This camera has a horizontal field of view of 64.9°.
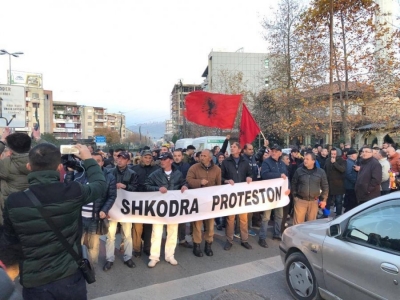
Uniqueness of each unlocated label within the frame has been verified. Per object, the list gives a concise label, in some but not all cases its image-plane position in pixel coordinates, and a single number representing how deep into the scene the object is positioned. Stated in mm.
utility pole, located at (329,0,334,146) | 13797
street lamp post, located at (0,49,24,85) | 18422
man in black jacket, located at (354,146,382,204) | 6410
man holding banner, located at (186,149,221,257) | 5738
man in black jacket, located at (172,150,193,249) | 6270
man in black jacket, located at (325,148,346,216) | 7898
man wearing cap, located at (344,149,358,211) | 7969
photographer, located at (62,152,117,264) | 4855
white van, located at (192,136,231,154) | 21672
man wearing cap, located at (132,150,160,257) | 5633
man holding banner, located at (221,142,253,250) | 6062
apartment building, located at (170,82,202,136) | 87069
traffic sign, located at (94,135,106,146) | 38656
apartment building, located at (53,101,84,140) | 104125
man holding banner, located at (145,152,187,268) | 5297
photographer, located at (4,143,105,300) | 2152
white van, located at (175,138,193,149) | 24820
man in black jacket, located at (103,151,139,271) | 5152
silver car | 2797
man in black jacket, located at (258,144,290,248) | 6516
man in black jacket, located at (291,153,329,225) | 5879
